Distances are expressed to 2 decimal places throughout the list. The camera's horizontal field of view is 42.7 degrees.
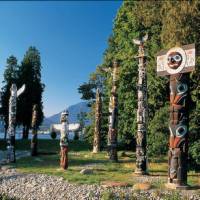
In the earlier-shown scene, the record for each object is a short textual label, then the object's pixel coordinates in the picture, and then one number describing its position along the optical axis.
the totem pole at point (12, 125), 15.30
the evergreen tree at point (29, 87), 32.75
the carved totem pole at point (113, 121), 15.16
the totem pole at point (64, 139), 12.76
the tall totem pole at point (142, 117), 12.19
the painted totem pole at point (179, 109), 10.09
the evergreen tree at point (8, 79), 33.15
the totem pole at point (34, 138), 17.95
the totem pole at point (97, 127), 18.89
